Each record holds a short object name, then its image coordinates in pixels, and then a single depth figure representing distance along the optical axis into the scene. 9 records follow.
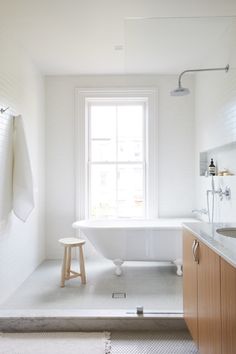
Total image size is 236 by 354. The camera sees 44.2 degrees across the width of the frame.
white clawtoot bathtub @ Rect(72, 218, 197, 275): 3.29
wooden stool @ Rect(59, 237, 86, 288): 3.14
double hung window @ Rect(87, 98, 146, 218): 4.04
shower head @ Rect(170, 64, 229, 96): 3.60
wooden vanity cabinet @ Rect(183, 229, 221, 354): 1.39
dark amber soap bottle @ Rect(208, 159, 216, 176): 3.13
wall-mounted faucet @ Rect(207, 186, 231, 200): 2.74
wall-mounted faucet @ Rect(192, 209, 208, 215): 3.35
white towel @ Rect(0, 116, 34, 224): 2.71
